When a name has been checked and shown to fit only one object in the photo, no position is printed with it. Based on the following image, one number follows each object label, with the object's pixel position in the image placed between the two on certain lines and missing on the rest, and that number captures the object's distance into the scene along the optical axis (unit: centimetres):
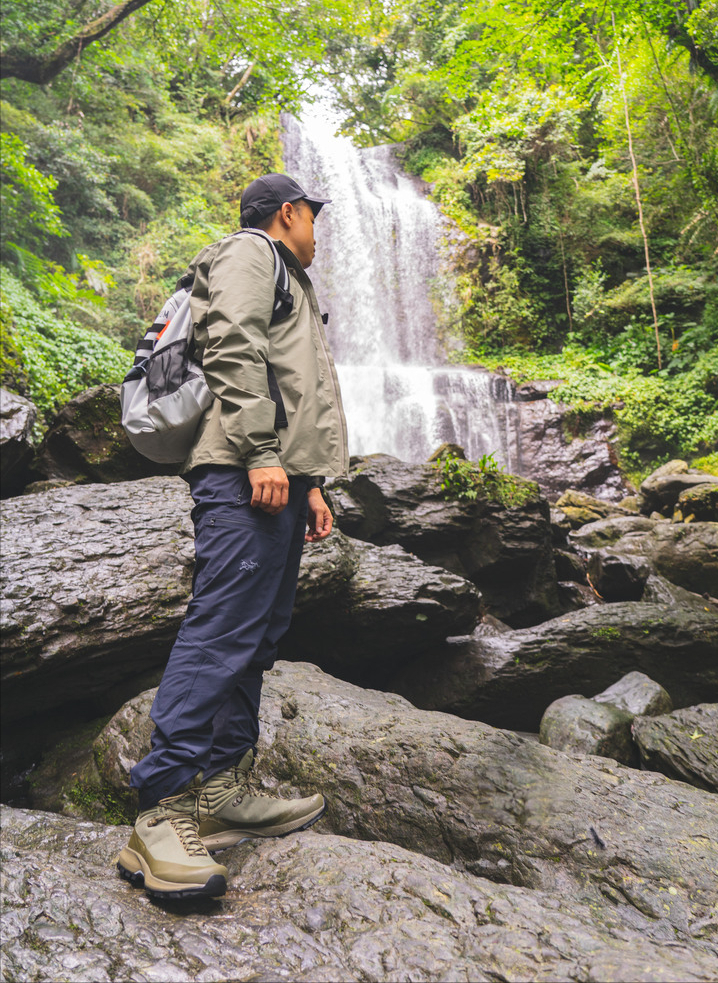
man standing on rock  178
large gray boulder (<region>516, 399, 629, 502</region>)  1342
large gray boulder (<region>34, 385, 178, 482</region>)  568
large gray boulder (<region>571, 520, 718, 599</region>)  704
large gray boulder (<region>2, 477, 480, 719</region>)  328
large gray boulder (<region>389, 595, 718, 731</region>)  478
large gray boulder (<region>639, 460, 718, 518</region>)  966
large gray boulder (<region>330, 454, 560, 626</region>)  680
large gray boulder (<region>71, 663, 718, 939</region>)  192
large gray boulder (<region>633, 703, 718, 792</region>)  304
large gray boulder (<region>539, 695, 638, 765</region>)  342
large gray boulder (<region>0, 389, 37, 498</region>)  499
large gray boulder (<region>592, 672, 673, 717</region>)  397
